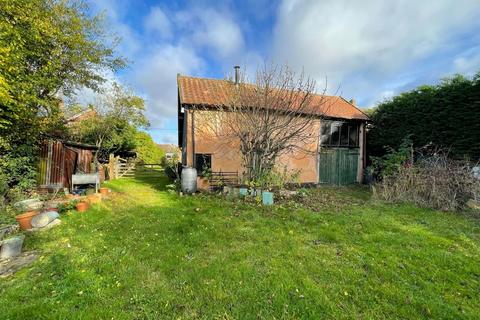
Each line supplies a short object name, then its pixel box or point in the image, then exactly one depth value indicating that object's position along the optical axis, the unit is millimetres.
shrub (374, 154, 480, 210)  7340
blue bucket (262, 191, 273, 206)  7649
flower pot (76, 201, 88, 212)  6559
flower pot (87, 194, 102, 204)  7449
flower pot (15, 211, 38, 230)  5156
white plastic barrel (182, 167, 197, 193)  9781
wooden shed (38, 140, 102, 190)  9164
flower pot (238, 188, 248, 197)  8139
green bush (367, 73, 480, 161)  9255
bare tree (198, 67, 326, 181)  8258
